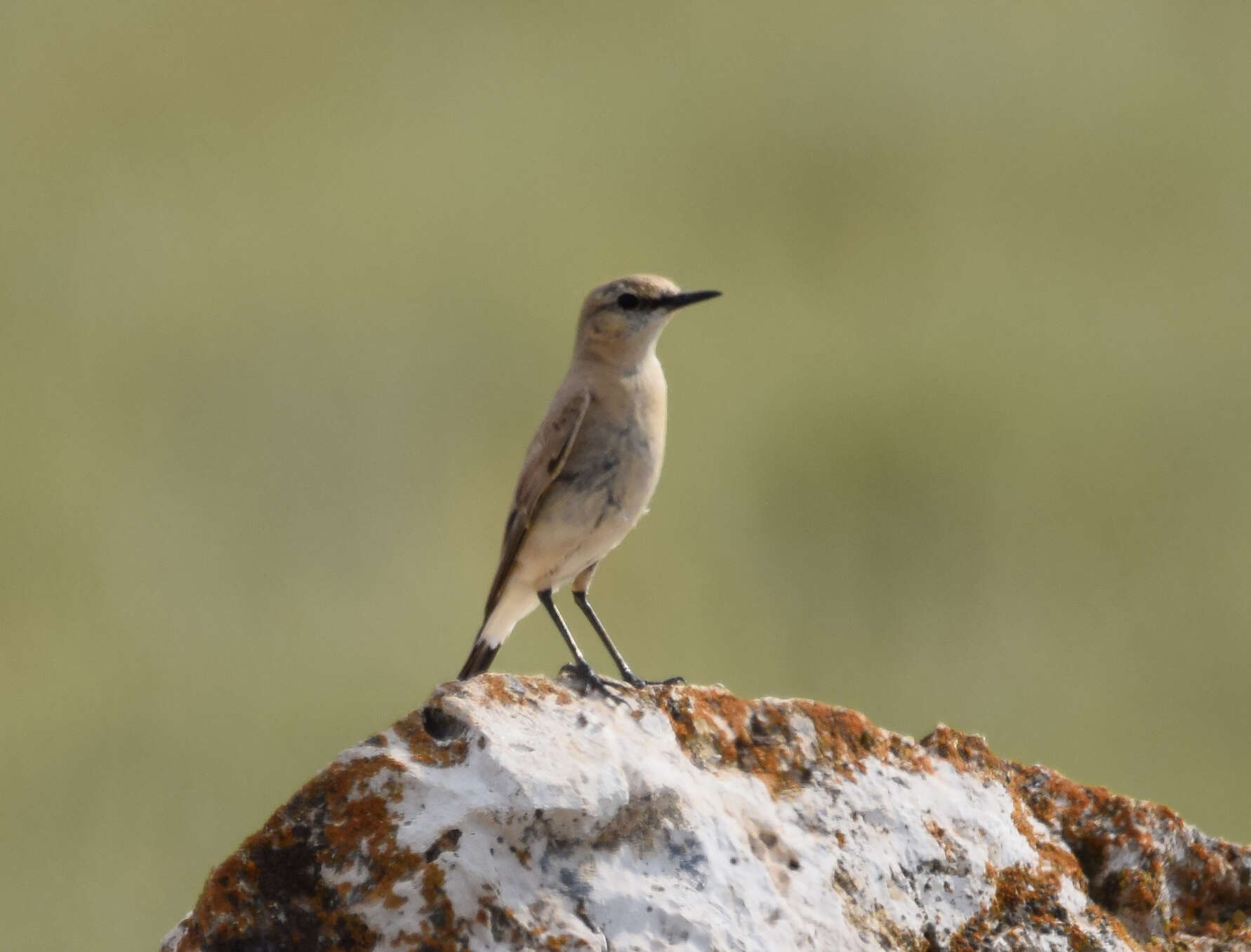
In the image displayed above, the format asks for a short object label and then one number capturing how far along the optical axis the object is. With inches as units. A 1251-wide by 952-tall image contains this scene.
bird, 599.8
